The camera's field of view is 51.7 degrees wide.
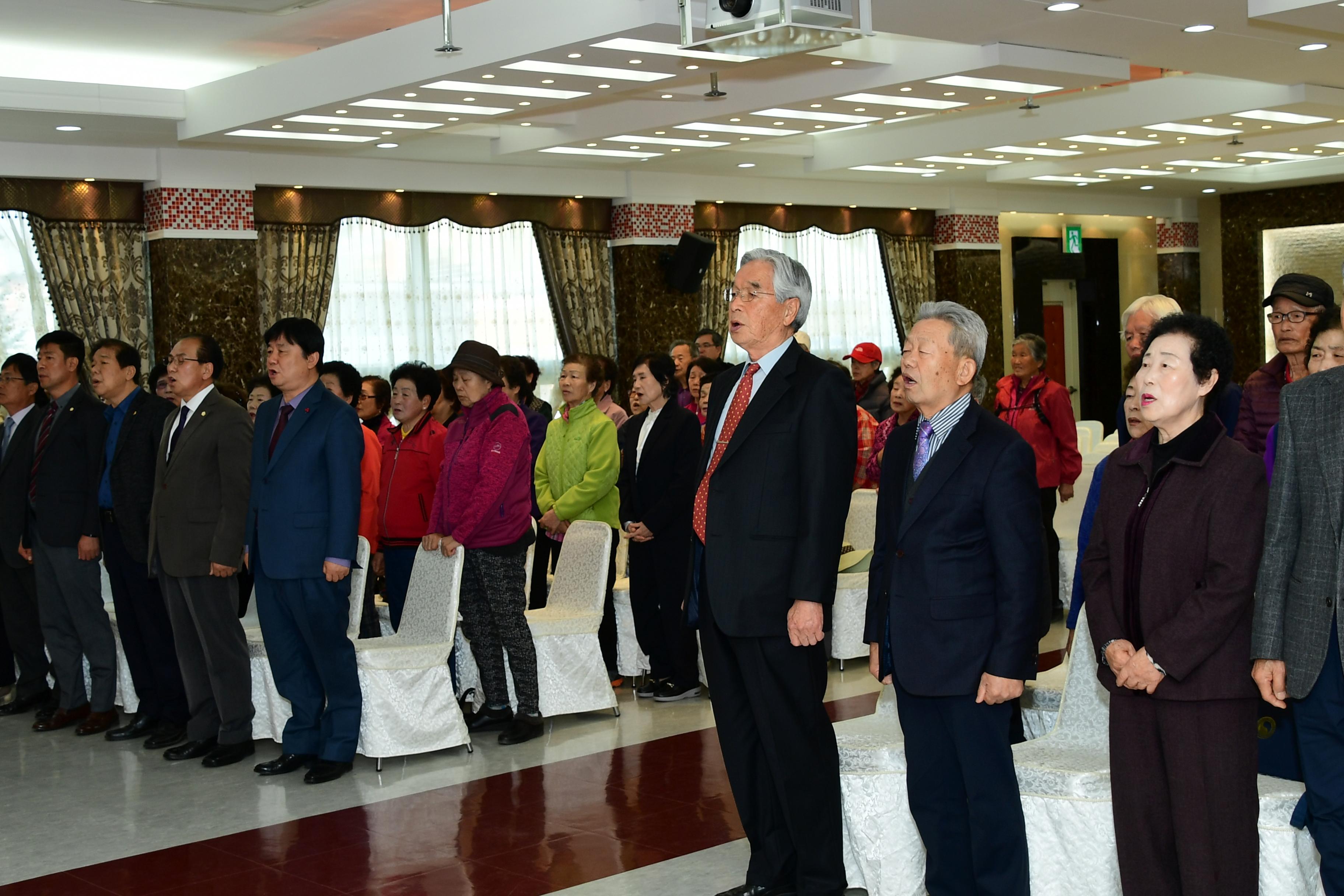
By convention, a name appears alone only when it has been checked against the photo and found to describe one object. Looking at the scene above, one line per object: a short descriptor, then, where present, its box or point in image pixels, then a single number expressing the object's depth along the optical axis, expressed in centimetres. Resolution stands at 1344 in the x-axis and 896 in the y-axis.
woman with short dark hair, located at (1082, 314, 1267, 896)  317
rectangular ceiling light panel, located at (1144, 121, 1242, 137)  1245
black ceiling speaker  1418
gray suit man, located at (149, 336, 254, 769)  598
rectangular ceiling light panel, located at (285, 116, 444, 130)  1013
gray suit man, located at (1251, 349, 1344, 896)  310
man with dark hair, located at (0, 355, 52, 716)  714
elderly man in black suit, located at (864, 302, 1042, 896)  350
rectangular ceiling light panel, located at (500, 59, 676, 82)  852
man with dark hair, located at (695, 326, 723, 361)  1043
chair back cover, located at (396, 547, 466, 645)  603
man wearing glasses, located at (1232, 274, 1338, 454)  452
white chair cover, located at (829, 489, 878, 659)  749
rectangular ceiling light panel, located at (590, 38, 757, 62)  796
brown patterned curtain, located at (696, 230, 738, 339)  1563
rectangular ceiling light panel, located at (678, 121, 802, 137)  1131
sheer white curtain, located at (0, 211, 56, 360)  1175
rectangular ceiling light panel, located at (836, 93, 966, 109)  1021
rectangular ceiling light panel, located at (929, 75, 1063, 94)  955
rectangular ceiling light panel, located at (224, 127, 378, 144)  1060
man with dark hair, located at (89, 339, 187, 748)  652
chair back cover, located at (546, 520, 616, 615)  669
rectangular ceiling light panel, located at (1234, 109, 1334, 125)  1191
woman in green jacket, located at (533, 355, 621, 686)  708
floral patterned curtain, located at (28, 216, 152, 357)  1180
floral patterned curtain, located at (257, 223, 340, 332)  1281
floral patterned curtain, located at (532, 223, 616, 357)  1458
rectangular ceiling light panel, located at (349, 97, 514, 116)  958
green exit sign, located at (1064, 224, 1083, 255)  1953
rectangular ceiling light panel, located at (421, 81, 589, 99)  905
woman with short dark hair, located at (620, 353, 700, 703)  680
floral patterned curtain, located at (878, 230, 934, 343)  1747
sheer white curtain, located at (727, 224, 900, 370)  1688
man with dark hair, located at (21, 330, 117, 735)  681
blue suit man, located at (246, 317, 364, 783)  571
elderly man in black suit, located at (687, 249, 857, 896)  385
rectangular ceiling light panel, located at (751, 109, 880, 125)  1077
